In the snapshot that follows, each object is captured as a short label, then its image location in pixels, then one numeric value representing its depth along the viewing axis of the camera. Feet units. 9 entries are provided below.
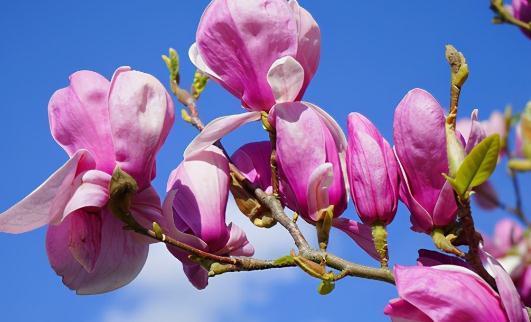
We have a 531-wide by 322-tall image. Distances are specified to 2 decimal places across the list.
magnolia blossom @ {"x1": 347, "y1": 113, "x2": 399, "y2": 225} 3.62
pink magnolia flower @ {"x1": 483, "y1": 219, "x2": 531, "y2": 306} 3.57
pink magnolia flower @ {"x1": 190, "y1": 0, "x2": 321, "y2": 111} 3.73
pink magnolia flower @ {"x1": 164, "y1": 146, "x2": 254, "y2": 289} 3.77
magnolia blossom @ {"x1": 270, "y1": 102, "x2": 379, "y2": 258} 3.66
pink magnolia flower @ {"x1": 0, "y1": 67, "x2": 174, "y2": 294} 3.63
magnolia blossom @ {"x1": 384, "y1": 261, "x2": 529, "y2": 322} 3.40
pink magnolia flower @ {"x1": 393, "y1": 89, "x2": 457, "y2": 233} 3.57
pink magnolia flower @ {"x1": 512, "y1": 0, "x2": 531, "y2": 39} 4.47
